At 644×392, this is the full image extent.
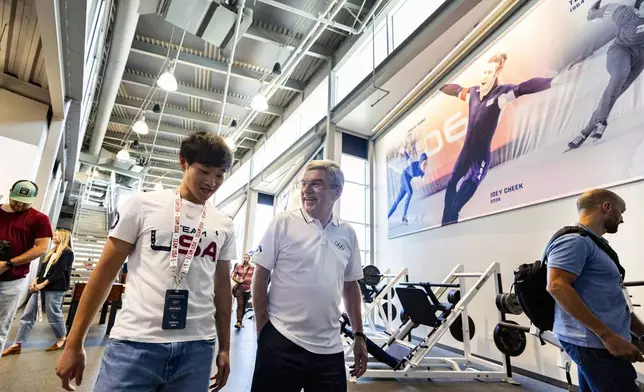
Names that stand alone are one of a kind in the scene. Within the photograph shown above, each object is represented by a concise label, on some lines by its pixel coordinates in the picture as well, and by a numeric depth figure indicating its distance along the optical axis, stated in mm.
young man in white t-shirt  919
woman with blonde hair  3557
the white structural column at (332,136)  7355
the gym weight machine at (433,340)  3252
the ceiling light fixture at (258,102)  7133
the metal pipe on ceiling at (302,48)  5883
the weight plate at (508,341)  3080
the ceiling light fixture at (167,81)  6027
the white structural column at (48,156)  4676
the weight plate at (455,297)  3689
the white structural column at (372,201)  7289
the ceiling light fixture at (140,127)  8352
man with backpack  1313
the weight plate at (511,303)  2830
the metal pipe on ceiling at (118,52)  4908
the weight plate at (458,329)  4104
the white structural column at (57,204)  8432
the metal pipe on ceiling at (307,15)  5730
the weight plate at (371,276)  5348
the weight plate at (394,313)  6045
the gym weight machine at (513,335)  2389
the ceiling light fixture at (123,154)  10492
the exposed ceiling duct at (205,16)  4875
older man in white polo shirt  1232
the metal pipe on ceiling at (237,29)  5312
